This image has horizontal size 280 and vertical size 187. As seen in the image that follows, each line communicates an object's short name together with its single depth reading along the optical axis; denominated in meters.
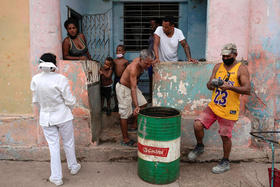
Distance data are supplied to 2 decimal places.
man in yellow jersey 3.18
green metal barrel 3.14
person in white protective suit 3.00
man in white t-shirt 4.25
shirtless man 4.00
